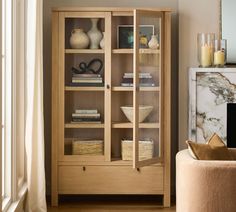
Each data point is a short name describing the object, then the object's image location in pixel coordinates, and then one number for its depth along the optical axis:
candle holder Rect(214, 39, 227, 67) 5.20
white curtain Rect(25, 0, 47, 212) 4.32
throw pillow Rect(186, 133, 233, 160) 3.67
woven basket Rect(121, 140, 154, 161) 5.12
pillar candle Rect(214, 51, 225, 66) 5.19
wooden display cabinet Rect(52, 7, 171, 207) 5.15
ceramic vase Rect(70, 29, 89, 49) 5.20
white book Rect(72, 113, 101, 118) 5.24
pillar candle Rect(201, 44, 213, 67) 5.21
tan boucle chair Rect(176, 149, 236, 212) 3.46
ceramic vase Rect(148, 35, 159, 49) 5.16
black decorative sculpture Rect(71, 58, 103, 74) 5.23
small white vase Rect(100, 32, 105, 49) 5.21
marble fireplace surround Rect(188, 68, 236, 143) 5.21
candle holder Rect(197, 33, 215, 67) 5.21
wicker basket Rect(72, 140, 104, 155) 5.22
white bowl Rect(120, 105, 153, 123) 5.13
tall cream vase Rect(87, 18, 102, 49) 5.23
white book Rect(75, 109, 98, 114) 5.24
